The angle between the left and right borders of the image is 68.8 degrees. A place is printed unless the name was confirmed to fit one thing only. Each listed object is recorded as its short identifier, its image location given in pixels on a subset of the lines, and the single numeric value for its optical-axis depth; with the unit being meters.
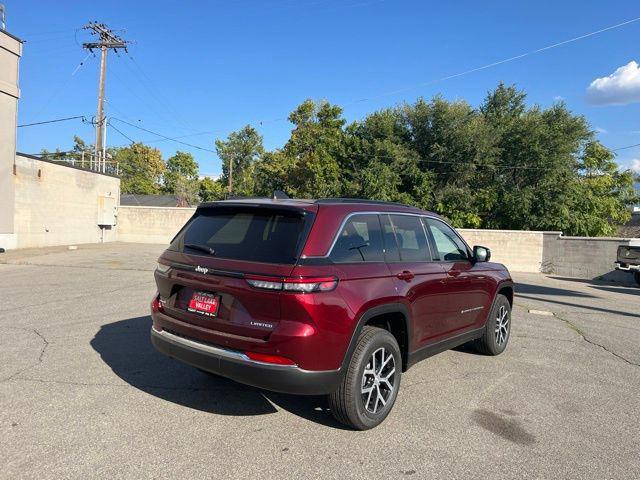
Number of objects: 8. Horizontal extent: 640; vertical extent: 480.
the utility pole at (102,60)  29.12
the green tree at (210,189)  57.44
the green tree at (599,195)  28.02
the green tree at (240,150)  64.50
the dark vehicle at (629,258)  15.64
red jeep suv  3.22
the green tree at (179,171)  66.74
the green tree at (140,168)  63.28
